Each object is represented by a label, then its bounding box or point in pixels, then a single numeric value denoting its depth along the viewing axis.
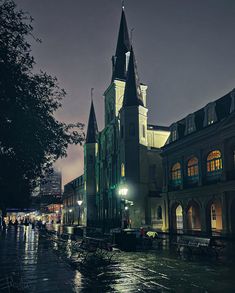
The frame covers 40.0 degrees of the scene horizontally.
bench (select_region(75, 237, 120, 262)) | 15.89
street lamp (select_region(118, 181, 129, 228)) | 22.54
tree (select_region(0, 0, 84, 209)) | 11.11
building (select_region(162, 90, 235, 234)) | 28.33
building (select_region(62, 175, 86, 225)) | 75.06
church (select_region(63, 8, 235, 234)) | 29.81
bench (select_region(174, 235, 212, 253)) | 15.98
